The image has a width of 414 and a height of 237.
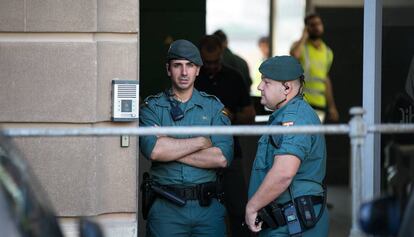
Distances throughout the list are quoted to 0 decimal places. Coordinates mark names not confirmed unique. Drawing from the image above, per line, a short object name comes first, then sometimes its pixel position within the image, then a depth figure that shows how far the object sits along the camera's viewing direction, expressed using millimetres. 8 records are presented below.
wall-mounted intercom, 14773
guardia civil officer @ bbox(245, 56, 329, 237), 13453
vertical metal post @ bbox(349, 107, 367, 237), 11023
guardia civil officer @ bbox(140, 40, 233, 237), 14836
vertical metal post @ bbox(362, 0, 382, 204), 16172
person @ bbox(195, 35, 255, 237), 19562
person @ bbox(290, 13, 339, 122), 28281
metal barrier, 10875
